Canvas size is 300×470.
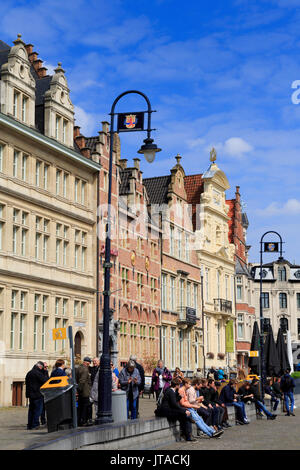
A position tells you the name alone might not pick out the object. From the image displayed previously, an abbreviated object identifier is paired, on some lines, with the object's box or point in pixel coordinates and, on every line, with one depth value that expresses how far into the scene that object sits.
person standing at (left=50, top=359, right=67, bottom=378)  18.00
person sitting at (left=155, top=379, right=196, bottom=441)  16.19
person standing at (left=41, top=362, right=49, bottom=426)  18.64
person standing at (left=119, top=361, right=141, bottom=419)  19.39
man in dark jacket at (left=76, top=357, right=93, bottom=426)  17.73
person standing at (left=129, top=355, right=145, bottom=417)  19.73
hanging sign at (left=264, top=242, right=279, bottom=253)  39.16
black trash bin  15.07
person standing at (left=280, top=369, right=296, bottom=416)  26.75
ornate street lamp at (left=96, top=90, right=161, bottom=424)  15.68
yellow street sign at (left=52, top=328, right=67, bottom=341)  17.55
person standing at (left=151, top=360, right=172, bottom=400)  23.38
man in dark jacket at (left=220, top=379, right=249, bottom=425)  21.89
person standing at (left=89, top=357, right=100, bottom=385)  19.02
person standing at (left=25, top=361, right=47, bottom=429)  17.84
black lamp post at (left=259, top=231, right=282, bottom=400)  39.16
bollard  16.52
